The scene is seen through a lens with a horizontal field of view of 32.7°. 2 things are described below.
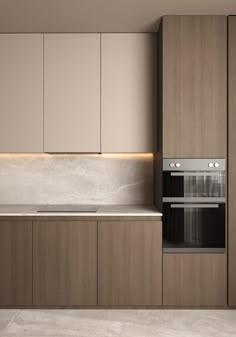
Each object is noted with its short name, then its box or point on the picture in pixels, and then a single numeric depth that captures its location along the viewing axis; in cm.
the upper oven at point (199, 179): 324
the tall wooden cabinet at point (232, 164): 323
